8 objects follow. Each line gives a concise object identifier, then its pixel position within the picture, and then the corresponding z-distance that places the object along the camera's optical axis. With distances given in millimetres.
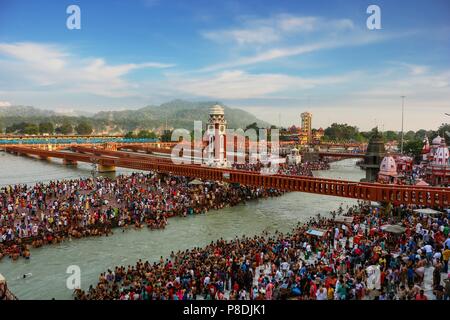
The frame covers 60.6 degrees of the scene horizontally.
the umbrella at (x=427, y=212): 24000
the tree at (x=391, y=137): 189575
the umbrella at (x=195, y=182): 40375
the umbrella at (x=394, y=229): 19562
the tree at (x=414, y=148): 79875
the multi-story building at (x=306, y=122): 165375
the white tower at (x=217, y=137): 55281
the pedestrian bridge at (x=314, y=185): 25844
